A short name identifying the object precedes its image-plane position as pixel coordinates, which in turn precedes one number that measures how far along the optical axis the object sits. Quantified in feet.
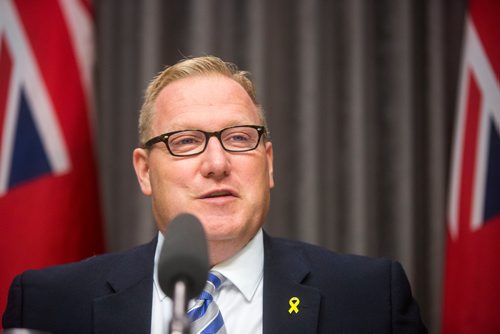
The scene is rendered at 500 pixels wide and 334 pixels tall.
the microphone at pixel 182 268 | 3.24
